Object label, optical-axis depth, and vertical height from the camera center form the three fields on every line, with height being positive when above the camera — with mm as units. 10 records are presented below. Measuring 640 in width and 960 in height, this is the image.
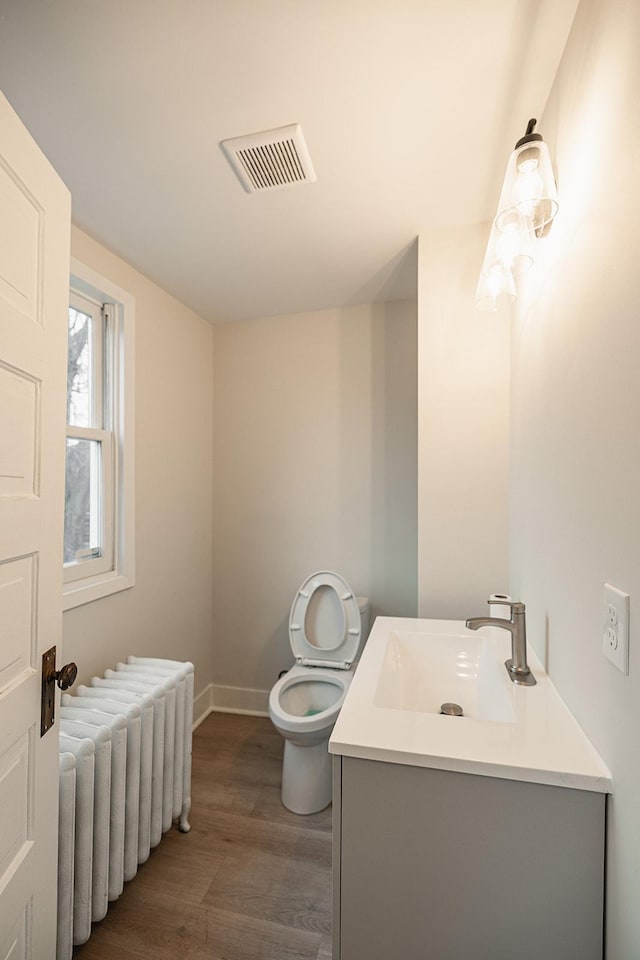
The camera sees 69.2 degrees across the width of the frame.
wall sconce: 1054 +661
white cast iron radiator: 1271 -940
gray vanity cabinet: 804 -697
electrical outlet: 719 -231
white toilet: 1885 -931
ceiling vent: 1359 +1008
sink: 838 -510
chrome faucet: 1185 -414
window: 1893 +171
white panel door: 830 -58
